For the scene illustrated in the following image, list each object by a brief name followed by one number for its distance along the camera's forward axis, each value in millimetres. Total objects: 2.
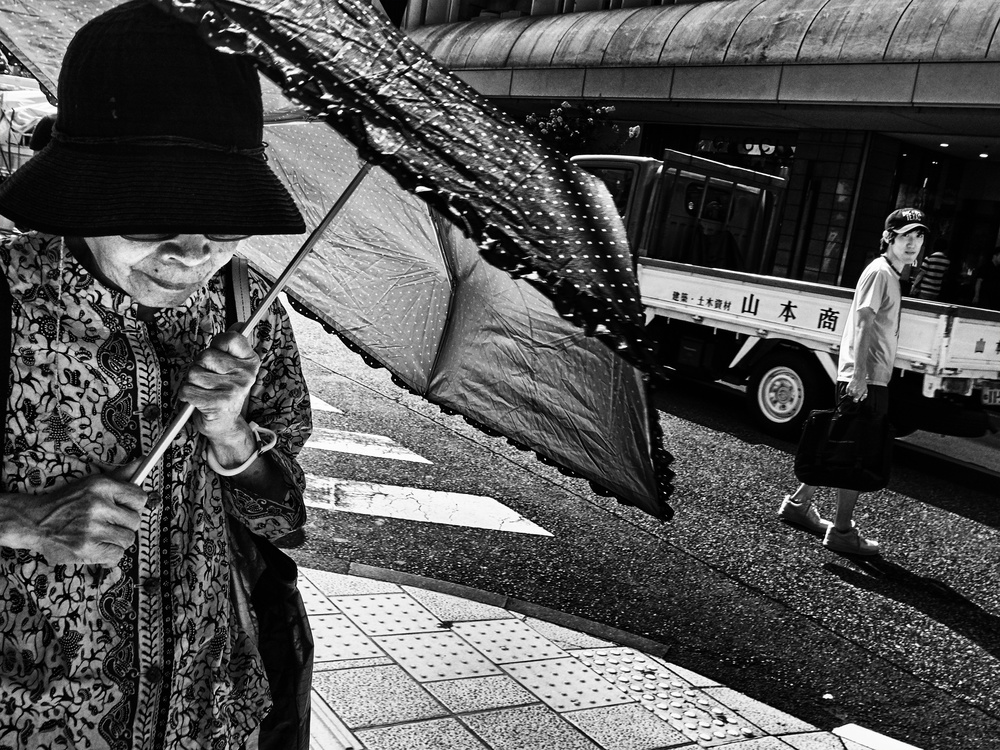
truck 8719
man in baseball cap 6164
